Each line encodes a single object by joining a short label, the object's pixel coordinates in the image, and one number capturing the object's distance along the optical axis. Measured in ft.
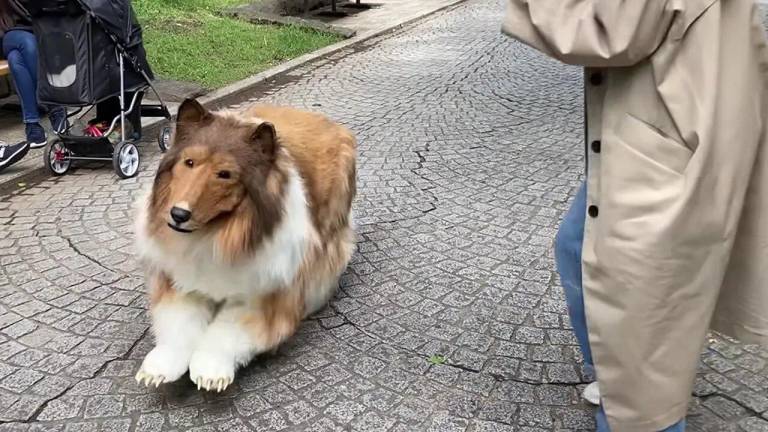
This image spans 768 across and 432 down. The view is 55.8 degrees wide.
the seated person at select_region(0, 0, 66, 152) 19.40
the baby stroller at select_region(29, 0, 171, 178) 17.92
